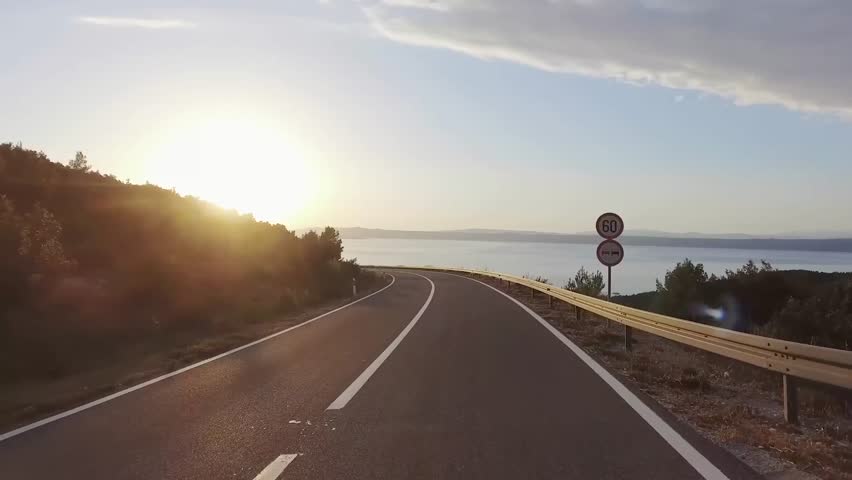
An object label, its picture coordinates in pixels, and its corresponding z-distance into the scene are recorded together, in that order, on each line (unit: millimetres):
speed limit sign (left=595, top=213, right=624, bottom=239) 16812
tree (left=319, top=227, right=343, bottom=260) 48156
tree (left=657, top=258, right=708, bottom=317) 33469
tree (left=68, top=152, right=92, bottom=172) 35834
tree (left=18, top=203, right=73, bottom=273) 17547
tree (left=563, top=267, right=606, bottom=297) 30880
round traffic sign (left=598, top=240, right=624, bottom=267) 16484
